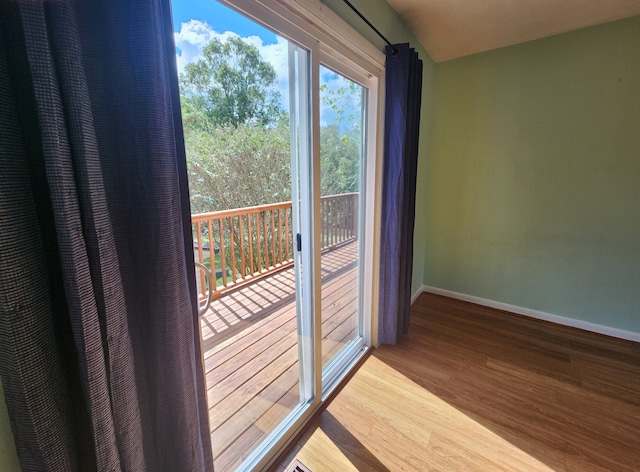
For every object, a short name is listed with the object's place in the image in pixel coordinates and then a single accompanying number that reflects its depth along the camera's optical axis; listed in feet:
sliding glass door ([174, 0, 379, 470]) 3.33
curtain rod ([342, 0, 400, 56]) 4.24
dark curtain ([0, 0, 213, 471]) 1.47
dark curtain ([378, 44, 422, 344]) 5.62
